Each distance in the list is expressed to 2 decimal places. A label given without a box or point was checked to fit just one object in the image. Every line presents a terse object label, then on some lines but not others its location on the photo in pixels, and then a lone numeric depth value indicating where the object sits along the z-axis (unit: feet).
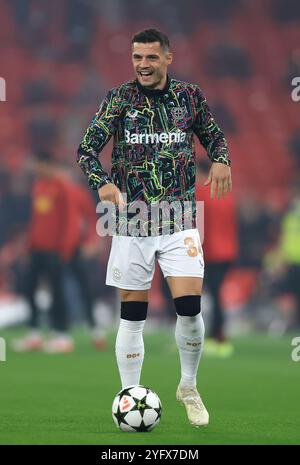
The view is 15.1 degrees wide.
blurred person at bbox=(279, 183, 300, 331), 51.37
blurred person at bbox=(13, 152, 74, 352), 39.42
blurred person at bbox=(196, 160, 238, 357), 38.45
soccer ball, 18.58
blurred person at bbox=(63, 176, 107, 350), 39.78
